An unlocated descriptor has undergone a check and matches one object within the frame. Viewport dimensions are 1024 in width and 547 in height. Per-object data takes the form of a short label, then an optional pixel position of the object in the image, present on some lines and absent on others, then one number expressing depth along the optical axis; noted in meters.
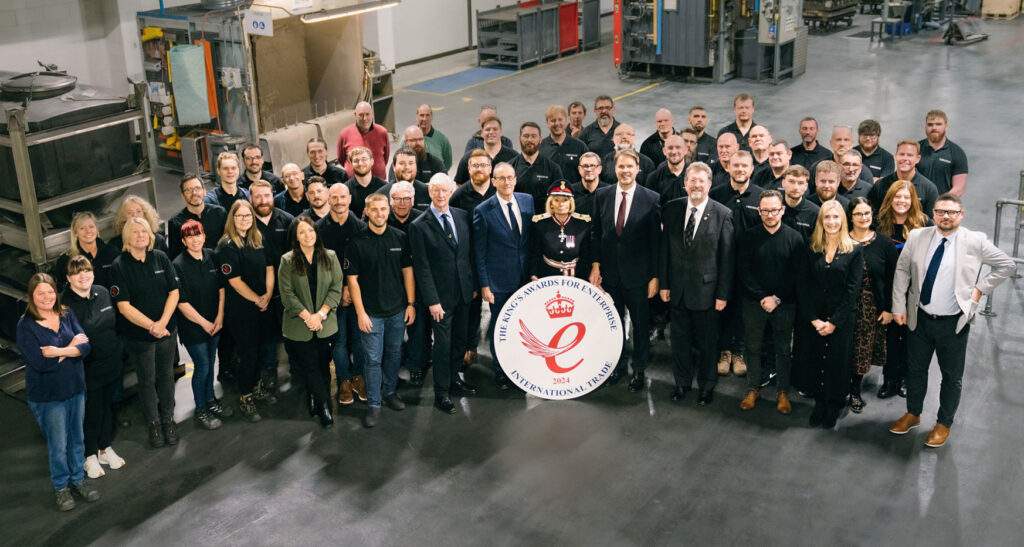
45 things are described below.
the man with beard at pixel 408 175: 8.33
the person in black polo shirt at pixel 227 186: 8.18
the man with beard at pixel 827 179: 7.43
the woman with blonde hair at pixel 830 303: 6.90
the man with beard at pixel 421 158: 9.52
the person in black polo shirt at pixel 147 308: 6.80
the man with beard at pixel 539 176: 8.70
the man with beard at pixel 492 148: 9.27
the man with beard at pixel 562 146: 9.63
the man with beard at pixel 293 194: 8.26
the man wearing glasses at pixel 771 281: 7.13
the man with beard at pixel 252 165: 8.51
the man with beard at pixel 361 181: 8.48
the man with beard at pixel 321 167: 8.89
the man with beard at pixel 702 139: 9.82
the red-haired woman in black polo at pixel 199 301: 7.14
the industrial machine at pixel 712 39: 20.08
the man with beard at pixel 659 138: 9.93
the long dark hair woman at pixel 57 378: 6.20
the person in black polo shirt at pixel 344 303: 7.45
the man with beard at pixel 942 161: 8.98
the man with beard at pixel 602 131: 10.48
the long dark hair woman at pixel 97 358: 6.53
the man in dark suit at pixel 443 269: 7.40
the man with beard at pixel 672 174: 8.41
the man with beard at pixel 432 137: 10.38
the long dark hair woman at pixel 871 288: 7.07
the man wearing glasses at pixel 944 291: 6.71
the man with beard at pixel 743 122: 10.15
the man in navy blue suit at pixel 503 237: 7.64
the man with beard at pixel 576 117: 10.68
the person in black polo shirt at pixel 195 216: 7.67
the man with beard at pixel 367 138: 10.60
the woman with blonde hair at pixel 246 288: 7.29
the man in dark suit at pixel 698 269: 7.29
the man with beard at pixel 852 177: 8.00
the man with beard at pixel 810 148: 9.21
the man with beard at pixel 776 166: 8.25
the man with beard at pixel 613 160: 9.04
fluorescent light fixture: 12.55
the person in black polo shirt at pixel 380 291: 7.23
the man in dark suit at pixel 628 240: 7.56
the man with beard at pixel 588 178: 7.86
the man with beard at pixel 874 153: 8.93
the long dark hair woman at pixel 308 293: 7.08
